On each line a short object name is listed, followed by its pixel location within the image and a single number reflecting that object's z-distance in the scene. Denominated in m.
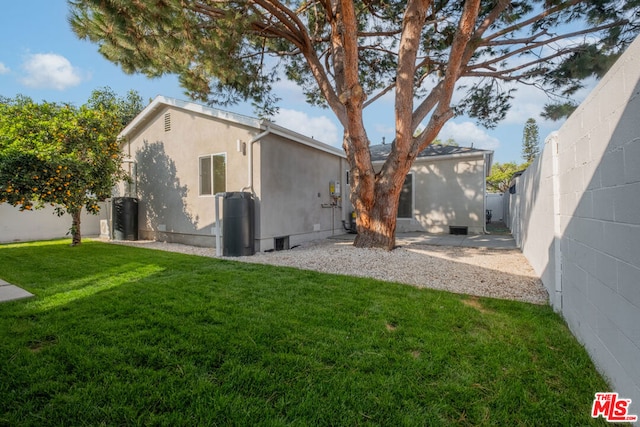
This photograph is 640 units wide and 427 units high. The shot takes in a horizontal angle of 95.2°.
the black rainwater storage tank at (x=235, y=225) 6.40
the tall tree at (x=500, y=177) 27.47
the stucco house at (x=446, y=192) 10.39
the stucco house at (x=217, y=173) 7.27
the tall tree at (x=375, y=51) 5.07
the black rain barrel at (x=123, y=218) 9.08
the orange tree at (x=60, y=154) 6.00
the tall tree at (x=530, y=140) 31.84
